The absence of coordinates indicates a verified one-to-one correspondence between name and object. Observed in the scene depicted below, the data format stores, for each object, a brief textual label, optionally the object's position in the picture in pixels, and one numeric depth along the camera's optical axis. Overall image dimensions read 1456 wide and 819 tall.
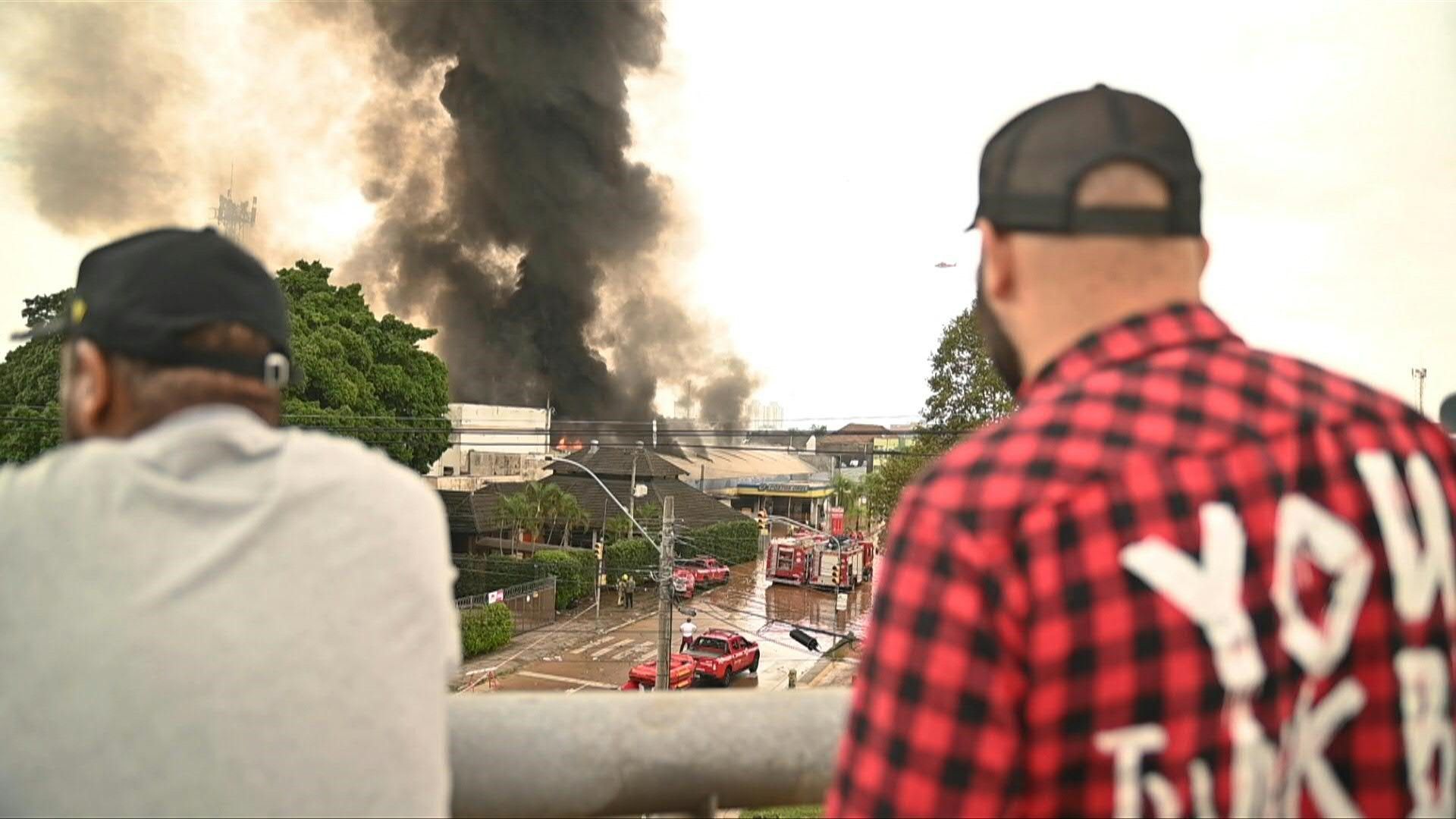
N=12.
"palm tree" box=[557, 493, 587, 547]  39.72
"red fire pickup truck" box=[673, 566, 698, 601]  37.59
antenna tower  50.03
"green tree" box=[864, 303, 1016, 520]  26.09
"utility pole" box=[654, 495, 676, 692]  19.47
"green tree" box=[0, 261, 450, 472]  25.73
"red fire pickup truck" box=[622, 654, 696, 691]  22.98
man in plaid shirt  0.93
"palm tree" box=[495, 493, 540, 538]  38.72
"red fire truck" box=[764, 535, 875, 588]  40.47
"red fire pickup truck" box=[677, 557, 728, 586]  40.67
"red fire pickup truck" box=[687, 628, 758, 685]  25.33
